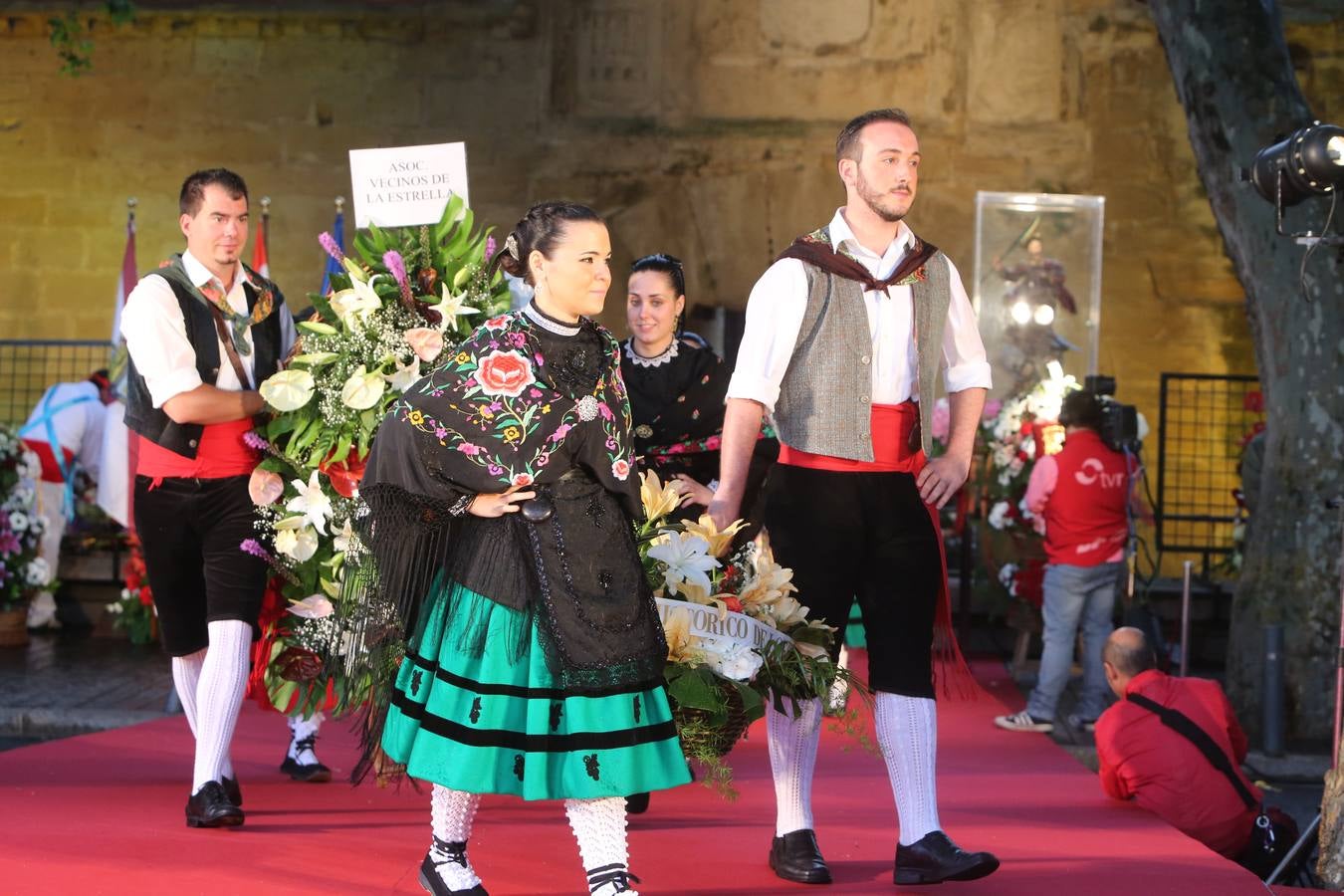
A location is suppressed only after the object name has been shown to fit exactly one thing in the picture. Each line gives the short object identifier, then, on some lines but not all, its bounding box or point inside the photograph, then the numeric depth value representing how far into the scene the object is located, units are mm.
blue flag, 9287
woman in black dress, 5688
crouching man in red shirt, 5539
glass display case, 12219
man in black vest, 5000
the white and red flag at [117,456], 10688
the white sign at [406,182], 5855
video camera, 8250
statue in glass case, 12133
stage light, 6035
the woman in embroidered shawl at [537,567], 3676
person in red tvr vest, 8125
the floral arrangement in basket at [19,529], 10562
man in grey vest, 4348
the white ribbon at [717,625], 4180
